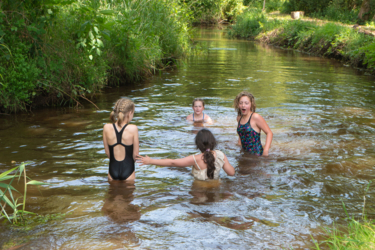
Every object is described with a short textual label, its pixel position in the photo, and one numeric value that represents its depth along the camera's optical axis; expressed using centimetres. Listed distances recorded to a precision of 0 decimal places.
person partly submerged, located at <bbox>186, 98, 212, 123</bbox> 862
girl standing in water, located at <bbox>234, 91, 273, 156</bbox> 653
